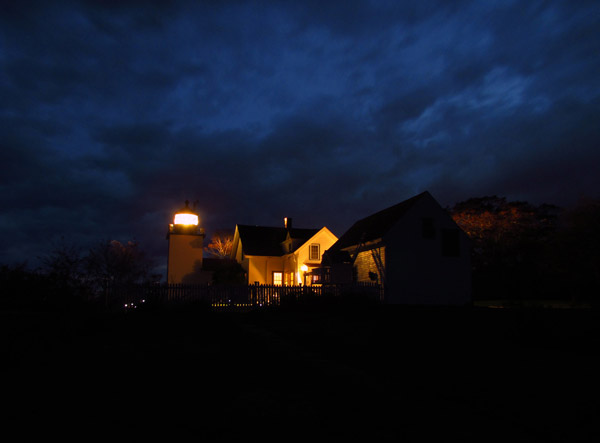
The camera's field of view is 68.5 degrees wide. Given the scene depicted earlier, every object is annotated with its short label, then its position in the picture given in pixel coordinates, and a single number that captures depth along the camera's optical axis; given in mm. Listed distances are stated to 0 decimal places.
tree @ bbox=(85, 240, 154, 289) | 36375
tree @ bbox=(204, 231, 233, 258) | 49534
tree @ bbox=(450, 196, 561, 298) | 35969
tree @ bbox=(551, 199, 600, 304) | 30906
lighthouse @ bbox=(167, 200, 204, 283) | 30562
